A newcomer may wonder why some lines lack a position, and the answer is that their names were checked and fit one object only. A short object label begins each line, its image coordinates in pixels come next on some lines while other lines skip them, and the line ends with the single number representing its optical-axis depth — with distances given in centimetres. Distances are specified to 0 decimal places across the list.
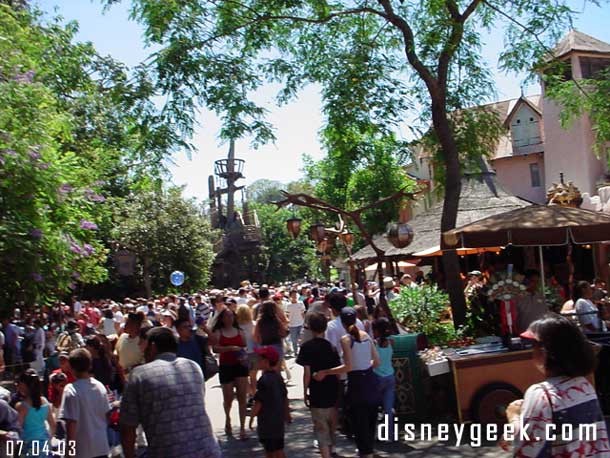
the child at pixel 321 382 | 714
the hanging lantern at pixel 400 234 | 1324
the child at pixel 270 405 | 676
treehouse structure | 5462
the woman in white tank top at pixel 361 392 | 724
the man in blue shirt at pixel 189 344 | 914
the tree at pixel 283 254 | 5941
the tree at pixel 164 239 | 3738
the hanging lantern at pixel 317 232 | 1603
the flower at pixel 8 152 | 1295
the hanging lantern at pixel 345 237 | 1631
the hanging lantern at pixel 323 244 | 1662
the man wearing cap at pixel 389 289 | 1595
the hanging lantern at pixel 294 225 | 1597
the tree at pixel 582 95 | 1358
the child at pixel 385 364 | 846
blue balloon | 2933
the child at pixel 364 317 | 952
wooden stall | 859
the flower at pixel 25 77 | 1347
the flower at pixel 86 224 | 1662
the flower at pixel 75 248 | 1522
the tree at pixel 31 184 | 1316
